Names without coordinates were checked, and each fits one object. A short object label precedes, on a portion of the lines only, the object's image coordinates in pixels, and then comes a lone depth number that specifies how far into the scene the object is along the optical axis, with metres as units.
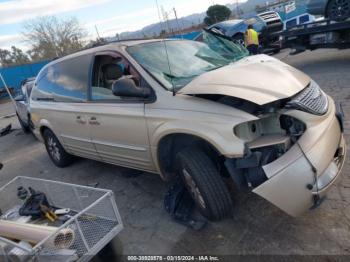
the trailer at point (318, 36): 8.39
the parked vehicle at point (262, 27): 12.34
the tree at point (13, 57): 41.12
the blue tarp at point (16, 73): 25.50
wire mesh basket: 2.18
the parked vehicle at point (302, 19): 12.44
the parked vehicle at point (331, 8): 8.18
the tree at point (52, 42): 43.25
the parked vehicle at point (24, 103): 8.20
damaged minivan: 2.51
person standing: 10.15
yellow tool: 2.95
